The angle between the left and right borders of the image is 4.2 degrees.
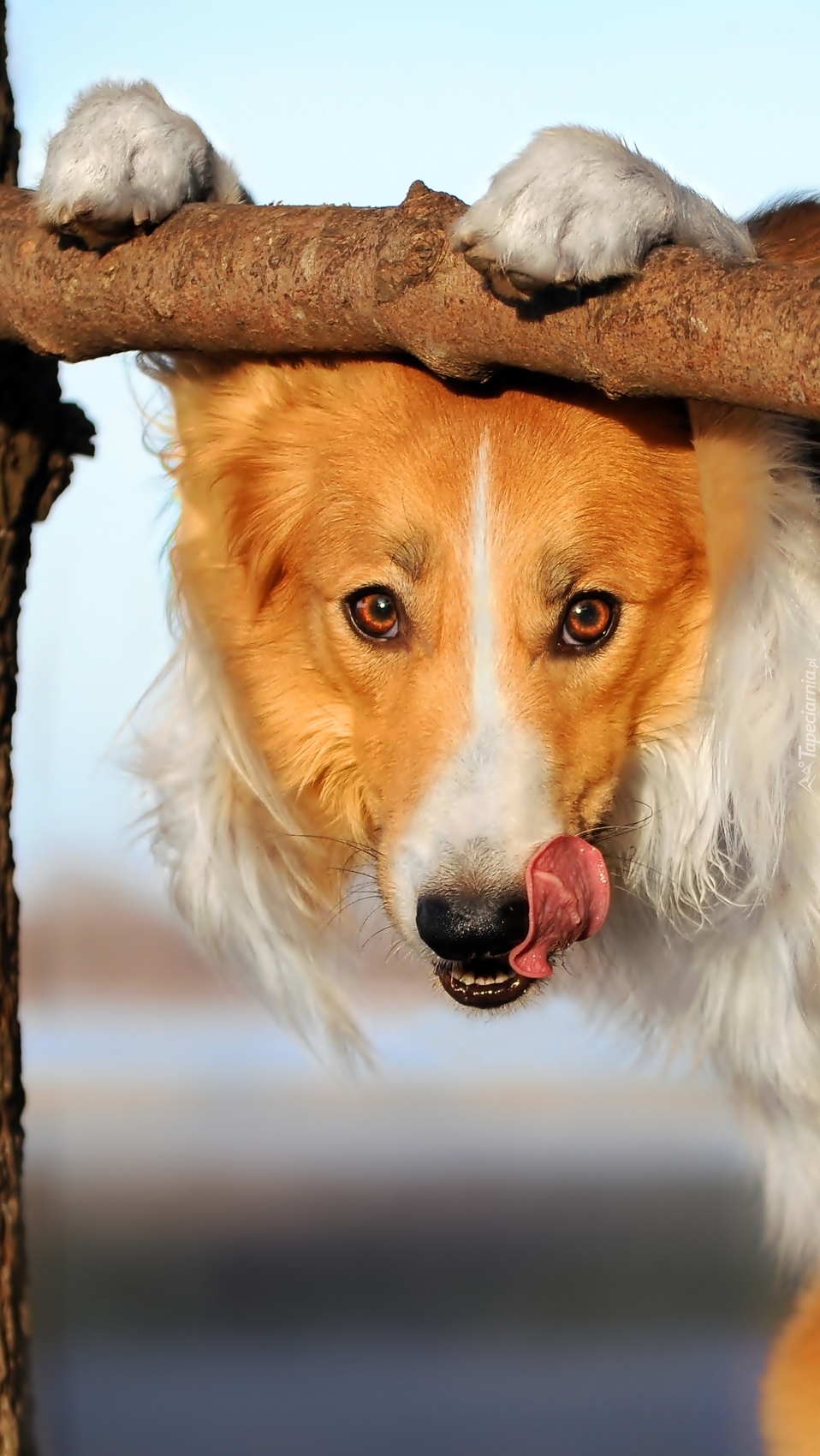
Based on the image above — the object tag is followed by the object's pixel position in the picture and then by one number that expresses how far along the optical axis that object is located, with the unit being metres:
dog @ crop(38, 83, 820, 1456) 2.97
